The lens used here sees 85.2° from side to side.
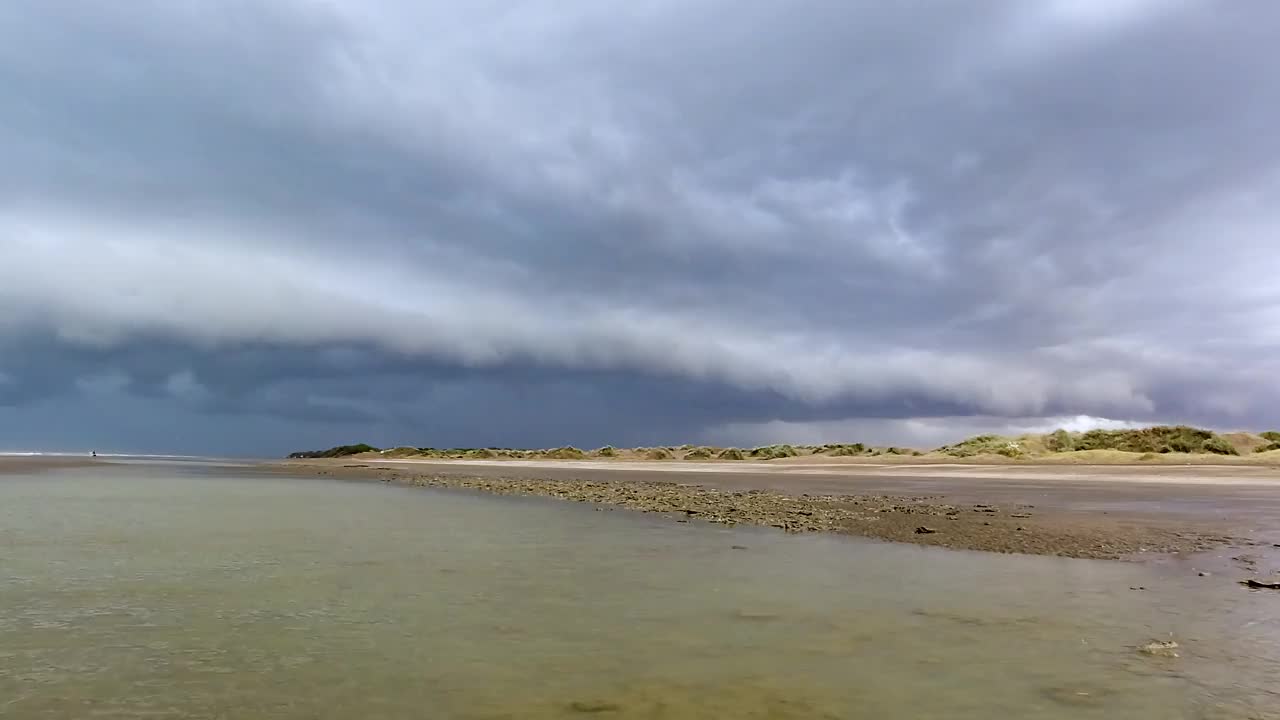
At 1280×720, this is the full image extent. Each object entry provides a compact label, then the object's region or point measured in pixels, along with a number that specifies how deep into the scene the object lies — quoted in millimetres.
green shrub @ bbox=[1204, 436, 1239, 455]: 51312
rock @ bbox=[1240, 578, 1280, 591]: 9602
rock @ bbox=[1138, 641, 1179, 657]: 6559
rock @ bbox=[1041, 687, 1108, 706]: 5363
